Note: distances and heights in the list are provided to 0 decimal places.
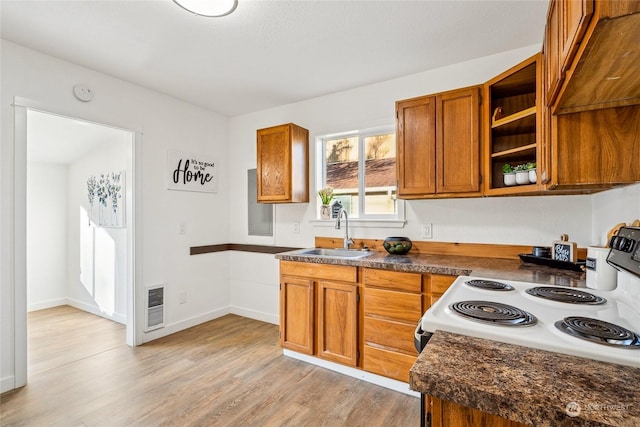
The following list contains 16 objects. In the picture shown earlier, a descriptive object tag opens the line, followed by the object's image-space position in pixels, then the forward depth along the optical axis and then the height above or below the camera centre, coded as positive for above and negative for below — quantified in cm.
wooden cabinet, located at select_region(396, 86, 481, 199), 224 +53
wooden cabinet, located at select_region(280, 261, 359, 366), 238 -80
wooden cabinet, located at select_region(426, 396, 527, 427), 66 -45
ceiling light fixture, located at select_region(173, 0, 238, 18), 173 +120
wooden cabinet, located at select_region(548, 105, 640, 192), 126 +28
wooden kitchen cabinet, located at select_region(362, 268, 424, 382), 210 -76
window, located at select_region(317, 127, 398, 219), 298 +44
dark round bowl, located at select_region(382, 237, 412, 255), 258 -27
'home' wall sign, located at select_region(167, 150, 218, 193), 330 +48
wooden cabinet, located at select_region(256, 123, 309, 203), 310 +52
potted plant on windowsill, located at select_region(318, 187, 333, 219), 312 +14
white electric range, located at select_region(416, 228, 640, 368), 79 -34
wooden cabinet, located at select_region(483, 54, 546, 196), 187 +61
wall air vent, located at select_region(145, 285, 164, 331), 307 -96
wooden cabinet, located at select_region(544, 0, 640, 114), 67 +43
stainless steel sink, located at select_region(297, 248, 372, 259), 279 -37
